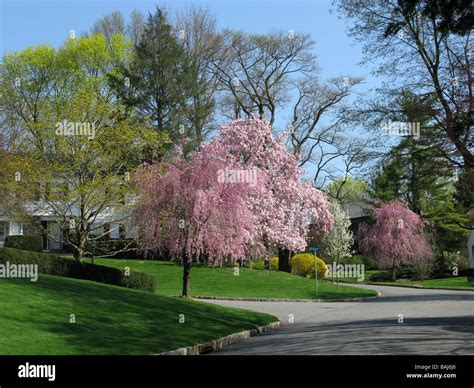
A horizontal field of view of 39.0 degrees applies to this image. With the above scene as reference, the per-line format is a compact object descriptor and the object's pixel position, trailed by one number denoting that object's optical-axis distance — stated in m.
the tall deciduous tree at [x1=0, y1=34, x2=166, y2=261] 35.09
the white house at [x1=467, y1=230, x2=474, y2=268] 73.38
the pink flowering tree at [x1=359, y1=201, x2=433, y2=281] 61.66
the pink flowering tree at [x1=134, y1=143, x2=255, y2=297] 27.97
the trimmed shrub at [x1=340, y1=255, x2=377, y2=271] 68.88
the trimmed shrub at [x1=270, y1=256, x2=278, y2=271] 63.87
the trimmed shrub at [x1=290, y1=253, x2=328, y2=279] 54.31
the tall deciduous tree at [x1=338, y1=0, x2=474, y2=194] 22.08
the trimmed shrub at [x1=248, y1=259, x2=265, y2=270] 56.50
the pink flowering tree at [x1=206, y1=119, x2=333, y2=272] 48.66
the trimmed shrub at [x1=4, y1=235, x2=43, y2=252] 43.47
